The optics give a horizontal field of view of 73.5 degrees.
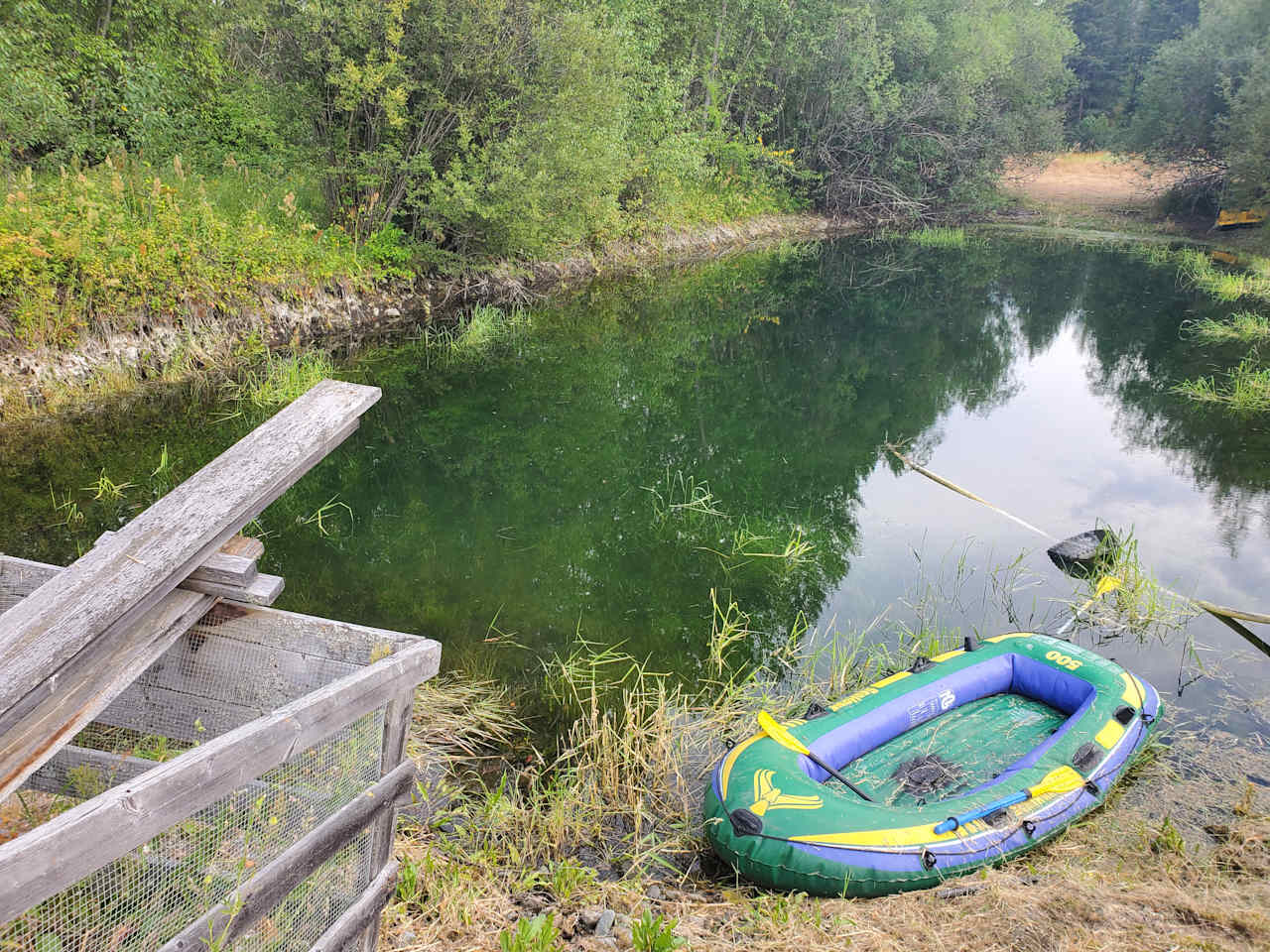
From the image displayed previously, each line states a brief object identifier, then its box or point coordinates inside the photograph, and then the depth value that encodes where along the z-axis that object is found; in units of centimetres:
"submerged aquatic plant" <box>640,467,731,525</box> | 756
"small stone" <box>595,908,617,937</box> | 316
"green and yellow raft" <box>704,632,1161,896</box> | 347
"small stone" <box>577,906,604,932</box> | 321
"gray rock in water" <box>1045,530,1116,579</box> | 689
